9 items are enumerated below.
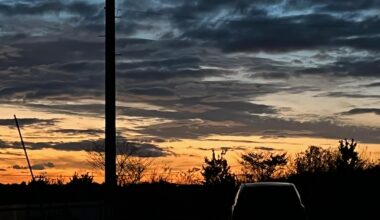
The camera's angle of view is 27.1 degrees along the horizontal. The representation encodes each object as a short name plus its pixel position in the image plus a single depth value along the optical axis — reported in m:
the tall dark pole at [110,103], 23.48
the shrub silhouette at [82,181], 49.40
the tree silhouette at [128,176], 58.76
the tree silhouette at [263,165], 71.69
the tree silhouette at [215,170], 74.21
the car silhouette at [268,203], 20.33
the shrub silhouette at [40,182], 39.98
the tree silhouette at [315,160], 63.91
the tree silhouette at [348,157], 57.38
